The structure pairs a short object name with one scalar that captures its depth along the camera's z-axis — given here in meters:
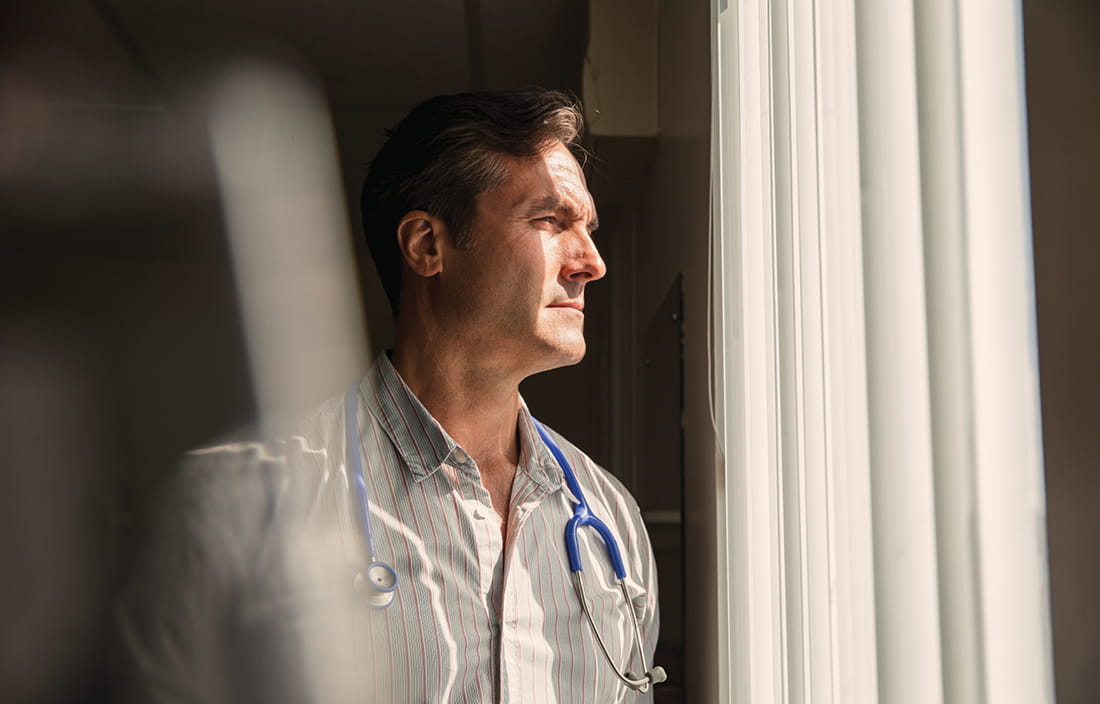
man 0.83
